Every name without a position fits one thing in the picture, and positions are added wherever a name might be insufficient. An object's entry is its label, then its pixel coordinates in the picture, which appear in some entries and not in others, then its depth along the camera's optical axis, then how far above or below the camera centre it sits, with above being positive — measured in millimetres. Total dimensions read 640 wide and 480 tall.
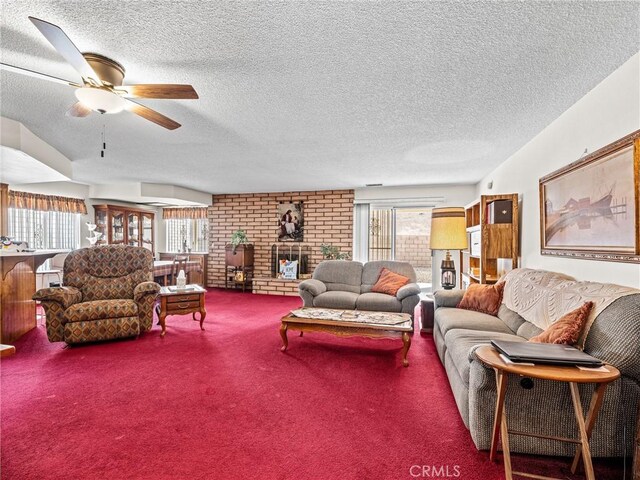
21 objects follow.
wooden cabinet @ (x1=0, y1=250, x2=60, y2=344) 3326 -592
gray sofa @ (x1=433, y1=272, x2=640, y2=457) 1486 -807
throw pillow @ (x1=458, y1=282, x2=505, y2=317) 3020 -581
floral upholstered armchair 3230 -631
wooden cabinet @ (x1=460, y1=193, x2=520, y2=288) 3439 +70
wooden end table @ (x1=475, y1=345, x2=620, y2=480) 1273 -660
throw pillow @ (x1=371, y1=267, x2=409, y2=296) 4207 -580
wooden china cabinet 6629 +346
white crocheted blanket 1710 -368
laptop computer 1346 -513
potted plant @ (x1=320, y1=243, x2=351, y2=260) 6312 -262
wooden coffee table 2848 -802
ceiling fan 1736 +914
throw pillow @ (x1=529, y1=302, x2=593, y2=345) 1646 -473
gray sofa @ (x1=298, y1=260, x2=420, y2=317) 3891 -662
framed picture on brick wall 6750 +394
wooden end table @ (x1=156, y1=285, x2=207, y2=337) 3723 -756
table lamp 3805 +114
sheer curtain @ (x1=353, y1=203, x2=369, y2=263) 6375 +170
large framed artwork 1794 +236
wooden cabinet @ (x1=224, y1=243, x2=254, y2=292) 6738 -511
